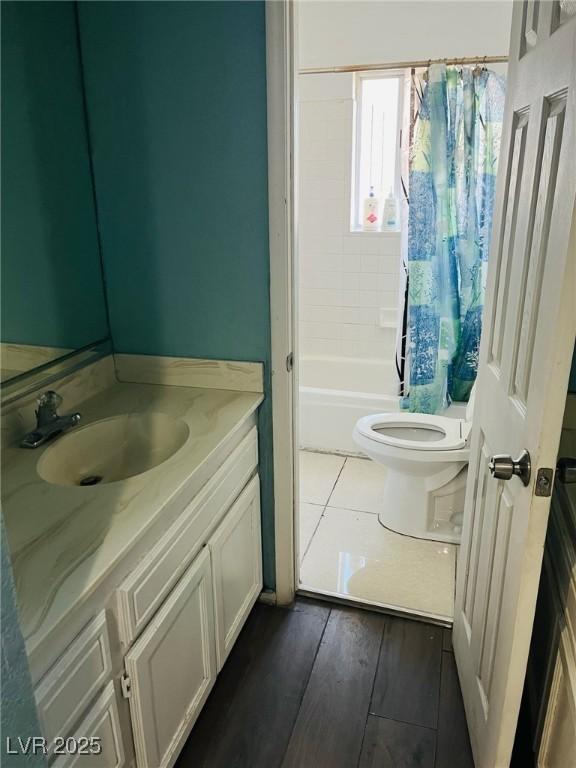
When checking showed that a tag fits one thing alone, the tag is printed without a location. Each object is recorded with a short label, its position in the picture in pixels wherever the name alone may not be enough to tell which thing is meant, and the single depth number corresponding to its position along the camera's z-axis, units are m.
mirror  1.45
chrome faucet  1.48
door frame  1.54
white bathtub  3.22
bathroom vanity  1.01
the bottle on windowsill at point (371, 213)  3.53
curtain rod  2.97
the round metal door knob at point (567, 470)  1.16
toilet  2.39
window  3.39
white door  0.97
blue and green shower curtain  3.00
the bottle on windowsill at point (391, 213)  3.49
